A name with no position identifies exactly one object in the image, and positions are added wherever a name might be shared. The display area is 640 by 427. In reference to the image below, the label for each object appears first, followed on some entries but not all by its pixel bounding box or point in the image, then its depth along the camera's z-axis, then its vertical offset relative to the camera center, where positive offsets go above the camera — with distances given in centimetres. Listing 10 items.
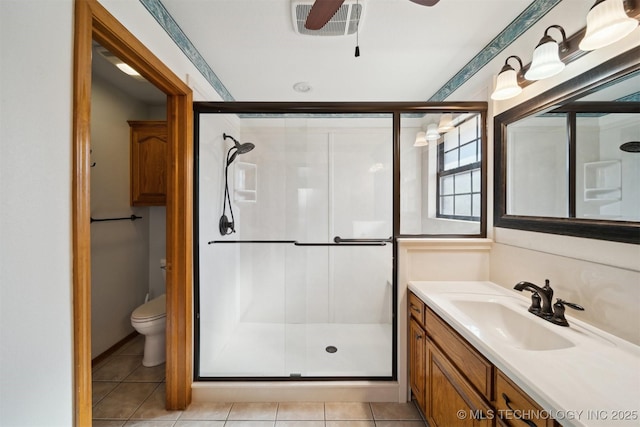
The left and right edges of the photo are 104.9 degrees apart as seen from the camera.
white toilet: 205 -97
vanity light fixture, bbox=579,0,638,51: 89 +70
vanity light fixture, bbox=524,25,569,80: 112 +72
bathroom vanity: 69 -52
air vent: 133 +111
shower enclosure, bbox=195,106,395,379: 189 -23
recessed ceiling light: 222 +116
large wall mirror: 94 +26
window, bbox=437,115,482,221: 179 +30
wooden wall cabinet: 255 +51
